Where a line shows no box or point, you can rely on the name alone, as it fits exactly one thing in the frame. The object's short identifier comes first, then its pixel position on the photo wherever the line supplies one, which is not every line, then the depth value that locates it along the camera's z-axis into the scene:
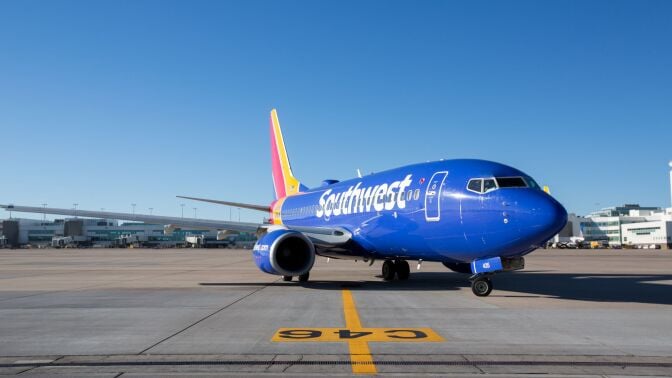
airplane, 12.66
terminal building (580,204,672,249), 97.75
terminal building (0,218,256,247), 113.94
